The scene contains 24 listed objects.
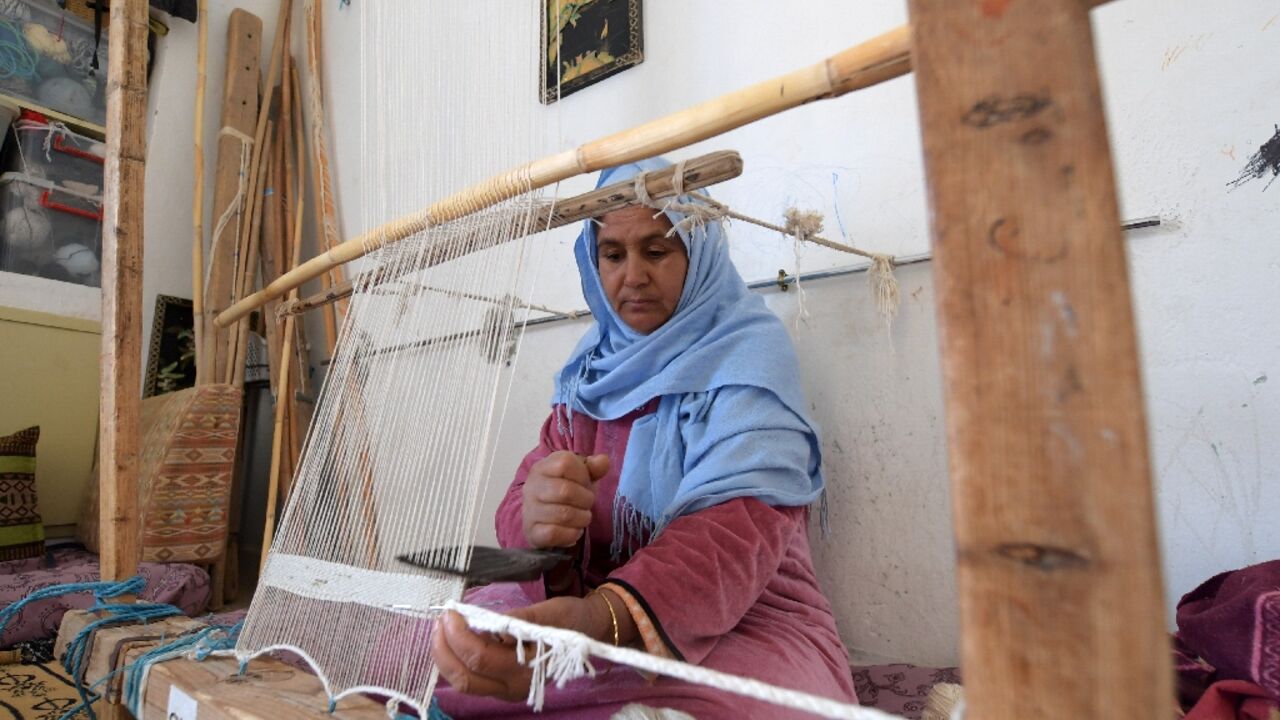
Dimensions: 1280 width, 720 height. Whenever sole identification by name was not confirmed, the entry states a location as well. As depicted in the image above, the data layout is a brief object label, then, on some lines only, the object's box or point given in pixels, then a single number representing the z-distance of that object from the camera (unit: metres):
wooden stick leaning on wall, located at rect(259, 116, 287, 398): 2.95
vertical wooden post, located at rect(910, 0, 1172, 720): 0.32
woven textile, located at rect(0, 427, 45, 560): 2.23
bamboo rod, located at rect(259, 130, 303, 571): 2.21
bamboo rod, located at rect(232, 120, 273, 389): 2.86
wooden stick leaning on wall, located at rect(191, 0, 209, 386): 2.88
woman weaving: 0.81
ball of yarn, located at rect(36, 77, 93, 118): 2.86
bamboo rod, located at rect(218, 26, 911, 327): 0.64
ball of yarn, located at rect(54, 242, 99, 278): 2.86
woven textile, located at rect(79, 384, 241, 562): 2.21
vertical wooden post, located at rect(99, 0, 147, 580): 1.41
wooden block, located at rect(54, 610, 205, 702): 1.14
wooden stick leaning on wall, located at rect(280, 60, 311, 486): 2.78
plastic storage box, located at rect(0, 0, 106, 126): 2.77
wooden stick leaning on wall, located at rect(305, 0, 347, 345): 2.86
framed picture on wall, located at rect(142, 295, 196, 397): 2.97
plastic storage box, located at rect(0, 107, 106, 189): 2.75
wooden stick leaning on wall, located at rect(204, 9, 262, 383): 2.91
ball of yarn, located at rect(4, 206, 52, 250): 2.71
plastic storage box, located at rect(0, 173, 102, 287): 2.71
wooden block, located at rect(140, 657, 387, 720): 0.80
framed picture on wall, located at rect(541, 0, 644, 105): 2.09
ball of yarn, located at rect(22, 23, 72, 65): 2.82
